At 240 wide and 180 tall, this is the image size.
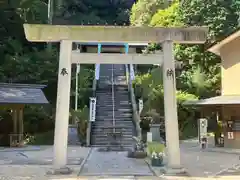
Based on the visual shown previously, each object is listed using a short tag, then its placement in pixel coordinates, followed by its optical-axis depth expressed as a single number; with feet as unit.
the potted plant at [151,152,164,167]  27.33
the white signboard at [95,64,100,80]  62.19
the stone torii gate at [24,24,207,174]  23.74
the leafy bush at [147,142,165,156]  28.14
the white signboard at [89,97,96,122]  46.34
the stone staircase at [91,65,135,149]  44.06
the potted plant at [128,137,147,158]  32.86
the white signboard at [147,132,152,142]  38.41
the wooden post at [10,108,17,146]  43.46
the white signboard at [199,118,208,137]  39.37
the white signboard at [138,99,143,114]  46.53
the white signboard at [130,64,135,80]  61.48
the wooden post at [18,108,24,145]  43.46
